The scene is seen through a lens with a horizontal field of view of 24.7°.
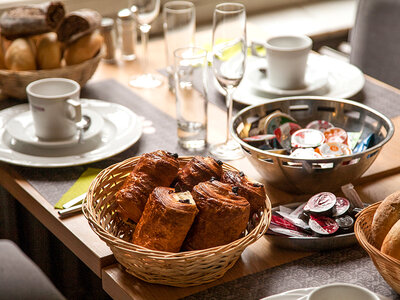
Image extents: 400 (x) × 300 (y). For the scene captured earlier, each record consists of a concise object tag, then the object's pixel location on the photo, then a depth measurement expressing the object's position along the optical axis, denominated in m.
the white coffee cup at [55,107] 1.37
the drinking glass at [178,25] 1.63
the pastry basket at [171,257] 1.05
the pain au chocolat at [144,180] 1.13
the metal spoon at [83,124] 1.39
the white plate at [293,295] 1.04
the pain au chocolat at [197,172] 1.15
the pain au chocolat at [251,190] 1.12
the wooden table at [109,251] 1.10
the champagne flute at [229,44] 1.33
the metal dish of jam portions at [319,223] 1.14
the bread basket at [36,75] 1.51
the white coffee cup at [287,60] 1.51
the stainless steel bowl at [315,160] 1.21
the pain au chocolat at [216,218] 1.08
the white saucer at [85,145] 1.34
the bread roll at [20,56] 1.53
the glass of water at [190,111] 1.40
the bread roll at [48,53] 1.55
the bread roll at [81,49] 1.57
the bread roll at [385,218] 1.07
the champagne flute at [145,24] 1.65
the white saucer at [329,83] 1.53
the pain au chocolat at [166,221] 1.07
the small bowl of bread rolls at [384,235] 1.04
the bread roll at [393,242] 1.04
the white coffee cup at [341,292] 0.95
